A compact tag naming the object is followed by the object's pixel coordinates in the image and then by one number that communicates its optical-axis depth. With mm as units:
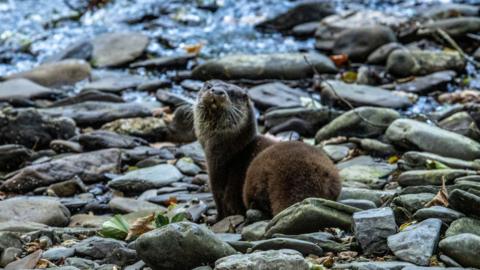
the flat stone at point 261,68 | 25047
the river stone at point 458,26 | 27172
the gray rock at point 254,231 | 11023
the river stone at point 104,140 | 18953
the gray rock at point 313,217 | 10500
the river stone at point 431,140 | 16219
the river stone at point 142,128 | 20516
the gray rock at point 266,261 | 8273
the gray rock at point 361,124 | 18531
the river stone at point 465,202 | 9867
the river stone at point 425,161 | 15008
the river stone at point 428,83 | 23641
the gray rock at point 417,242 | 9000
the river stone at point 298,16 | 30828
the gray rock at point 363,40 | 26703
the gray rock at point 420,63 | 24859
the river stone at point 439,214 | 9937
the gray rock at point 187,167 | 17500
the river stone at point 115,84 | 24578
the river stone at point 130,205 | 14812
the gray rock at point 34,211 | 13805
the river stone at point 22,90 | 23125
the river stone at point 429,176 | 13336
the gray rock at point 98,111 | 21141
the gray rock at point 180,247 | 9273
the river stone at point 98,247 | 10832
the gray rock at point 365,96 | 21859
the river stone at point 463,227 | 9609
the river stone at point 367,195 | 12773
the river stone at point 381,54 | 25922
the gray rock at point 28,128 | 19156
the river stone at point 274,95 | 22406
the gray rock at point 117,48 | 27547
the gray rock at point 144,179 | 16469
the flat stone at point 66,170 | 16594
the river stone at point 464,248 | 8695
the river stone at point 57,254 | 10844
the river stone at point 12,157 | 18078
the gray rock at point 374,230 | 9594
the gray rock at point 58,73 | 25562
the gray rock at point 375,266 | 8656
